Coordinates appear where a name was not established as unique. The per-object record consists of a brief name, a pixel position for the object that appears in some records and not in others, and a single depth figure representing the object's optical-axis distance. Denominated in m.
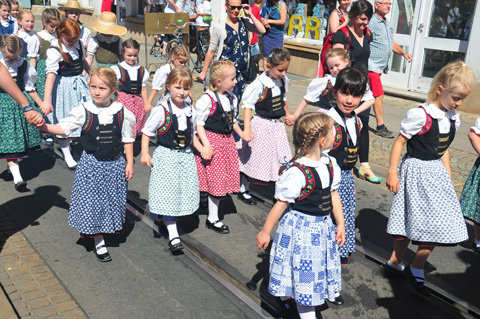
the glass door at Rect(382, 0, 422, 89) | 11.38
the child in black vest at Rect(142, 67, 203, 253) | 4.59
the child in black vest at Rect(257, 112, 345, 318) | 3.37
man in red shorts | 8.12
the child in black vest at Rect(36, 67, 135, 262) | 4.39
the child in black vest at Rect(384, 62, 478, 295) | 4.02
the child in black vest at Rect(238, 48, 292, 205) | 5.58
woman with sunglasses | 6.84
